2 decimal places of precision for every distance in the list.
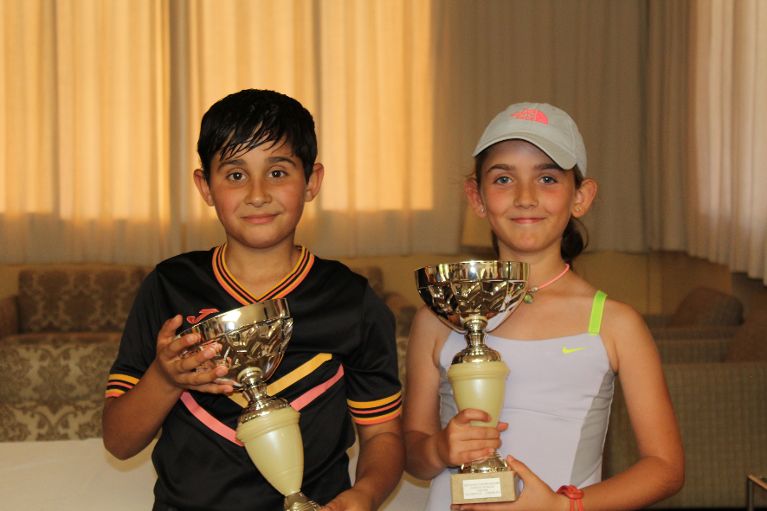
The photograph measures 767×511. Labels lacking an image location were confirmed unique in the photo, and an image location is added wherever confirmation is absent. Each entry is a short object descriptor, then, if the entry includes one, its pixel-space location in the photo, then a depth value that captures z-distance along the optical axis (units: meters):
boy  1.40
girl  1.47
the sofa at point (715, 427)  3.00
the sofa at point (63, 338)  2.22
